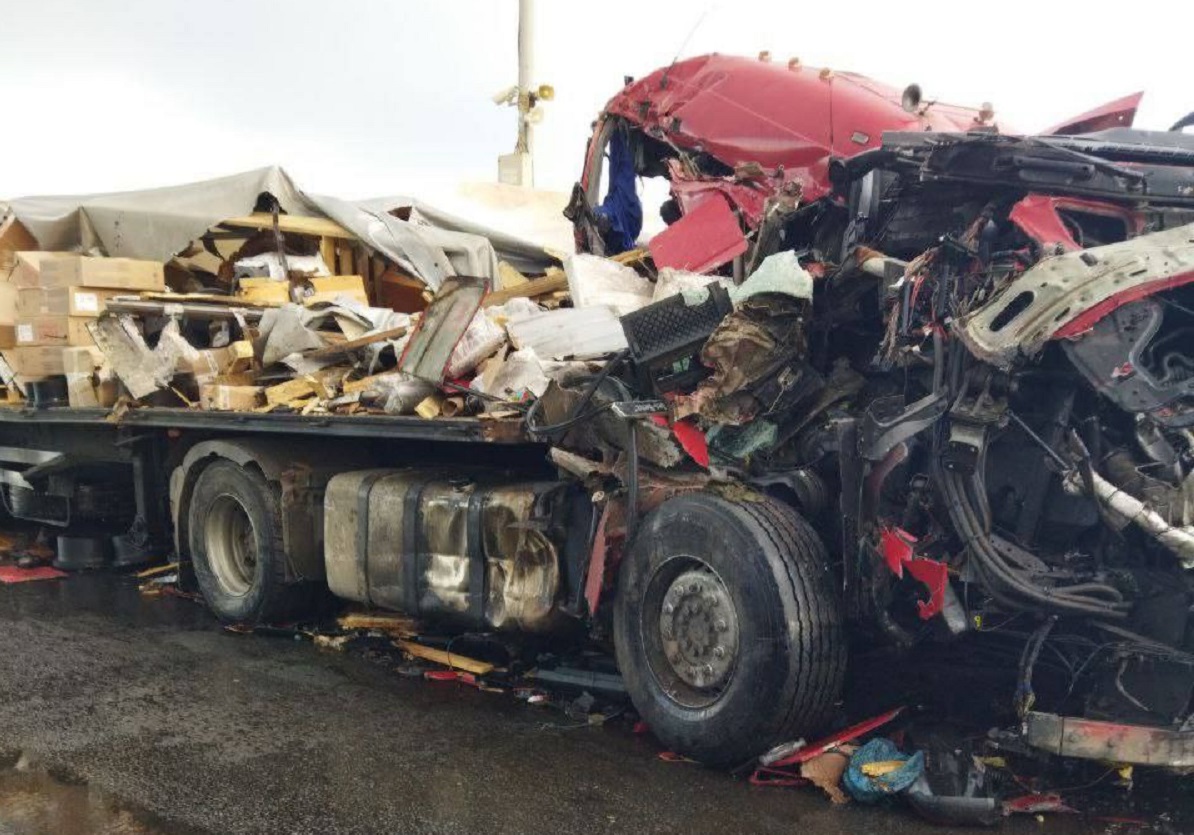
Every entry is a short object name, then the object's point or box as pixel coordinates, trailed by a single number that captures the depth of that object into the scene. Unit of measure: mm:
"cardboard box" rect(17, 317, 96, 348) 8031
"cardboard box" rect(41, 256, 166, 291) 7910
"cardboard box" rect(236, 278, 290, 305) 8445
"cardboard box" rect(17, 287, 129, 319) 7977
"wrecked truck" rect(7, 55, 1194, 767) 3537
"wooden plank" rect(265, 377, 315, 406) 6652
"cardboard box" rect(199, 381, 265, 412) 6891
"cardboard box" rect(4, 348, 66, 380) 8203
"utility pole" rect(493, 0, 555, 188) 17133
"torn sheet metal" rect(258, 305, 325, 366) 7094
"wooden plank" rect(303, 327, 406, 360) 6551
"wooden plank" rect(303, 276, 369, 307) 8967
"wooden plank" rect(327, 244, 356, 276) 10375
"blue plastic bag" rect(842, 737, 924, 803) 3805
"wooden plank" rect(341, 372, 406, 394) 6107
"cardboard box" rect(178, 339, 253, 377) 7297
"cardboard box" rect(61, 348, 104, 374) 7957
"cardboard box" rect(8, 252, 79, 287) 8352
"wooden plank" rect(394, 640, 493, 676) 5703
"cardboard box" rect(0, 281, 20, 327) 8805
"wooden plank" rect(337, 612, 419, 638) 6500
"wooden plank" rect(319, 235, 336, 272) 10094
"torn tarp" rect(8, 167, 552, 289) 9227
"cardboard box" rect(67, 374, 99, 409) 8016
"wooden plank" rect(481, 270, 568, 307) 7363
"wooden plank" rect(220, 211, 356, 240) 9641
